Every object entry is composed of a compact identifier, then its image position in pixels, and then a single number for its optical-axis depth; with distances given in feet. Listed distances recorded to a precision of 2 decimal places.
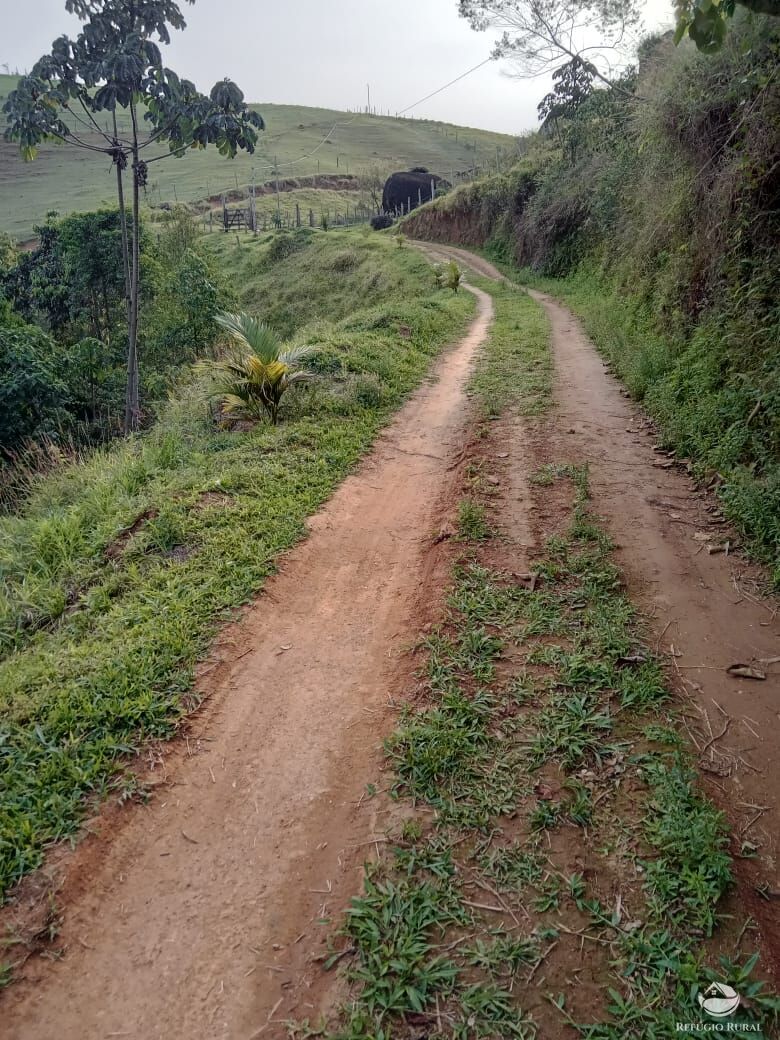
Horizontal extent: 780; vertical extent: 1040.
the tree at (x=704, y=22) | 8.77
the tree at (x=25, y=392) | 39.37
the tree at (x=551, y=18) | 64.39
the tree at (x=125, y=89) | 33.06
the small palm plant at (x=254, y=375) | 25.75
